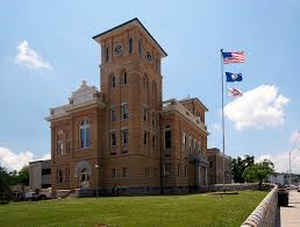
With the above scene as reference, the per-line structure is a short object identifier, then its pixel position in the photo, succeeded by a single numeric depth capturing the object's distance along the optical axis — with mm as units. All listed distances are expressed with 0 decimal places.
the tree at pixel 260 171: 56381
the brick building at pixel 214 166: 69750
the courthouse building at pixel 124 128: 41781
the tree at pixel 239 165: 92938
